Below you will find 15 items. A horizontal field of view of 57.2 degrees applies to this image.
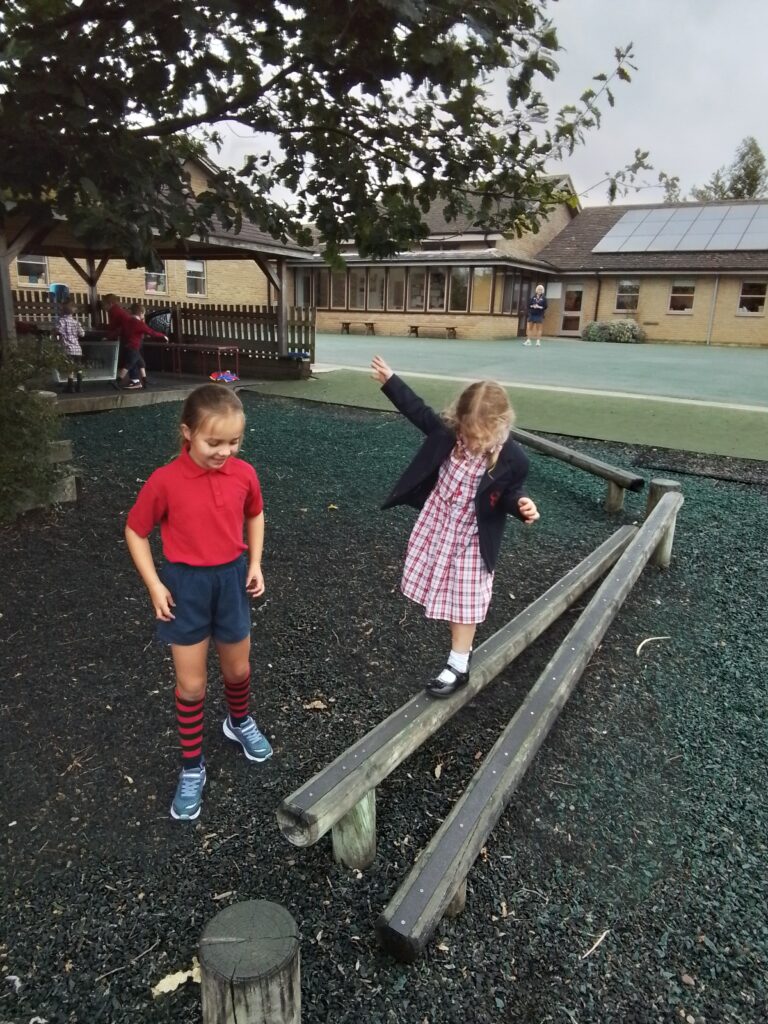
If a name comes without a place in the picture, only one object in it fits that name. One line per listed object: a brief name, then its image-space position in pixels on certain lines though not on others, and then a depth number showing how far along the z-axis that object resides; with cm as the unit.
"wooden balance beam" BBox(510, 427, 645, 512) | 595
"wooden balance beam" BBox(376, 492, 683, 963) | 194
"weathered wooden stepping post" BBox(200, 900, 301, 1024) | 138
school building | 2781
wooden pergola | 1102
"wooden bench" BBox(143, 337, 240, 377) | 1412
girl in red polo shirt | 236
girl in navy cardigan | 282
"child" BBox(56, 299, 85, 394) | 1142
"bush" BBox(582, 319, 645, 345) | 2792
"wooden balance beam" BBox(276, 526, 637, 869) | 196
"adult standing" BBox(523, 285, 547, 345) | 2400
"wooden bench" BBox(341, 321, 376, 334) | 3114
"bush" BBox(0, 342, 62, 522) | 495
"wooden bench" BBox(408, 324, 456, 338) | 2883
